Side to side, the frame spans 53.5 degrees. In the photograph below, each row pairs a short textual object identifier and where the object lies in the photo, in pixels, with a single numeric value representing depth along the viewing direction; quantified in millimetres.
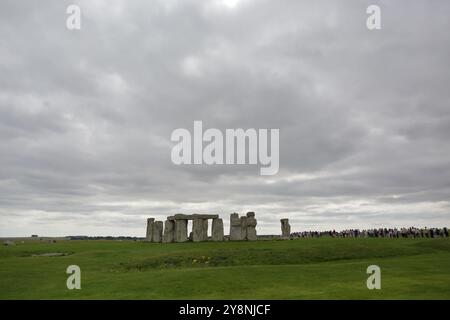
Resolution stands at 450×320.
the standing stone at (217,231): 50125
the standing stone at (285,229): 56781
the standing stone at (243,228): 51531
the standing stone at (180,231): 50000
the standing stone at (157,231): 52188
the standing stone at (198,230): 49922
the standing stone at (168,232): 50375
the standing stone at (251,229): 51688
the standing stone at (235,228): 51312
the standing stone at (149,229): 53400
